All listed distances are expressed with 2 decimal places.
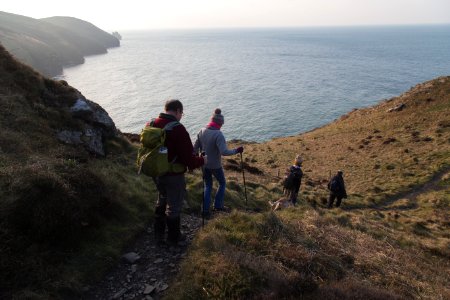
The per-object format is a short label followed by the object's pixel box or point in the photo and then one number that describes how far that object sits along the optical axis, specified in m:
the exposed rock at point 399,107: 48.88
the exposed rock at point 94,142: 13.05
